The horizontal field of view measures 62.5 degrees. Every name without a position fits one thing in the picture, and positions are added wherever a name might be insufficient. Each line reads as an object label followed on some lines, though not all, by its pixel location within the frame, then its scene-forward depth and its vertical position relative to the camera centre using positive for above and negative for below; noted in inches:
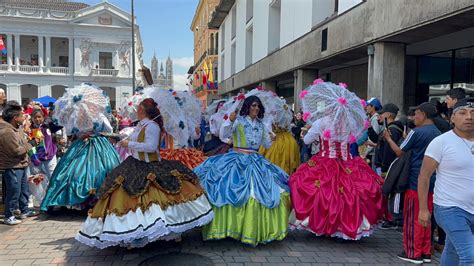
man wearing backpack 217.9 -15.8
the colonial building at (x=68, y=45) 1632.6 +274.8
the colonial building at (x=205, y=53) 1533.0 +292.2
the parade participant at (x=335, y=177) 191.3 -30.2
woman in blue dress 184.2 -36.4
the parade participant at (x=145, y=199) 160.9 -36.8
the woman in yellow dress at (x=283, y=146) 332.8 -25.0
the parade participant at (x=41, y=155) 255.9 -29.3
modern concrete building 289.3 +72.5
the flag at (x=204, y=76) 1448.1 +146.5
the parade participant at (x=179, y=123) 205.3 -4.9
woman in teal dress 231.1 -23.8
